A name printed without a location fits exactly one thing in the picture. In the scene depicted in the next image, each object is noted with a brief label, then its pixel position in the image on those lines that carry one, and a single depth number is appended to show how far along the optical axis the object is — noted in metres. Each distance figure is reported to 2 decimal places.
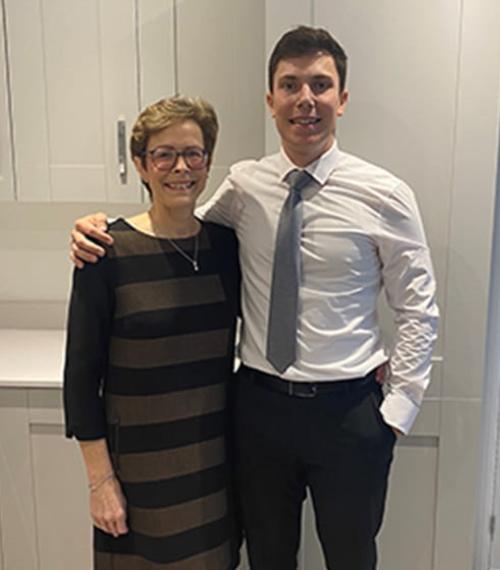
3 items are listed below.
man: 1.34
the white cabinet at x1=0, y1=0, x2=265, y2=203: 1.90
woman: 1.27
